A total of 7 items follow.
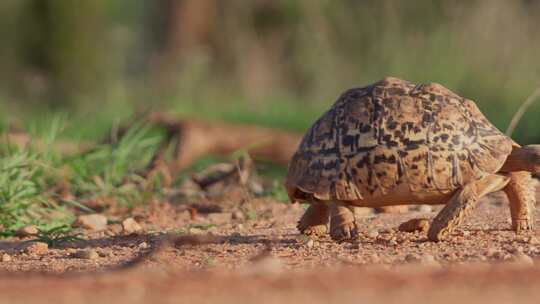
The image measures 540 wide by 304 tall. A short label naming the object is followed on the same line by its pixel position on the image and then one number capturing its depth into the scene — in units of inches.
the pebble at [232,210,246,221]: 414.3
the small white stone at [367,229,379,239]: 330.3
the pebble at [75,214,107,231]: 398.9
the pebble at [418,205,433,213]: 424.8
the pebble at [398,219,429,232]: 340.5
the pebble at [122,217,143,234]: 379.6
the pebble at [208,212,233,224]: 413.1
